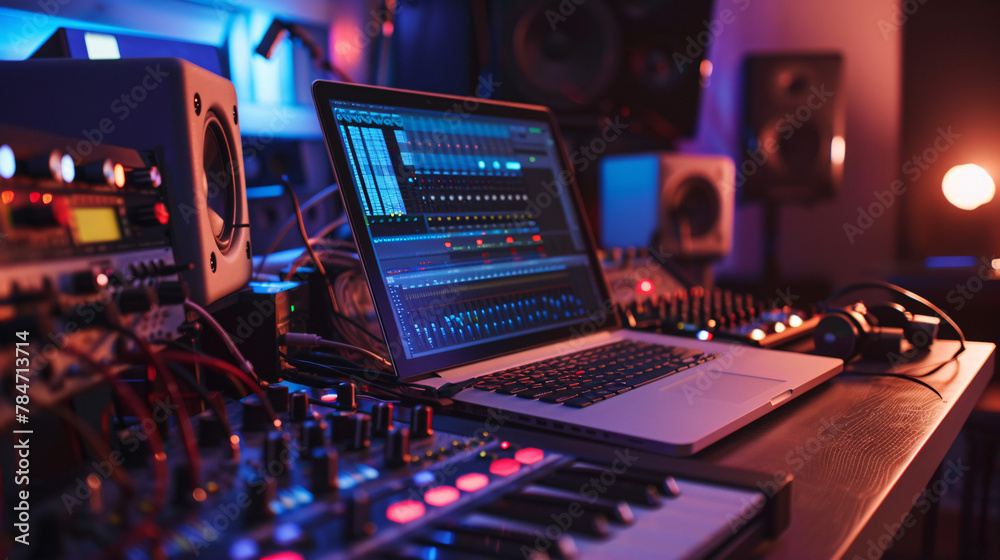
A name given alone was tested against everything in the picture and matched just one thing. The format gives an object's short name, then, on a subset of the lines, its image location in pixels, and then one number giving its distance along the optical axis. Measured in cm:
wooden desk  46
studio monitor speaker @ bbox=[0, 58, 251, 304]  67
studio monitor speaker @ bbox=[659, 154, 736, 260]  201
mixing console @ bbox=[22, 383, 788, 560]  36
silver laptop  65
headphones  94
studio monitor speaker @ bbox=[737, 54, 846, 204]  241
